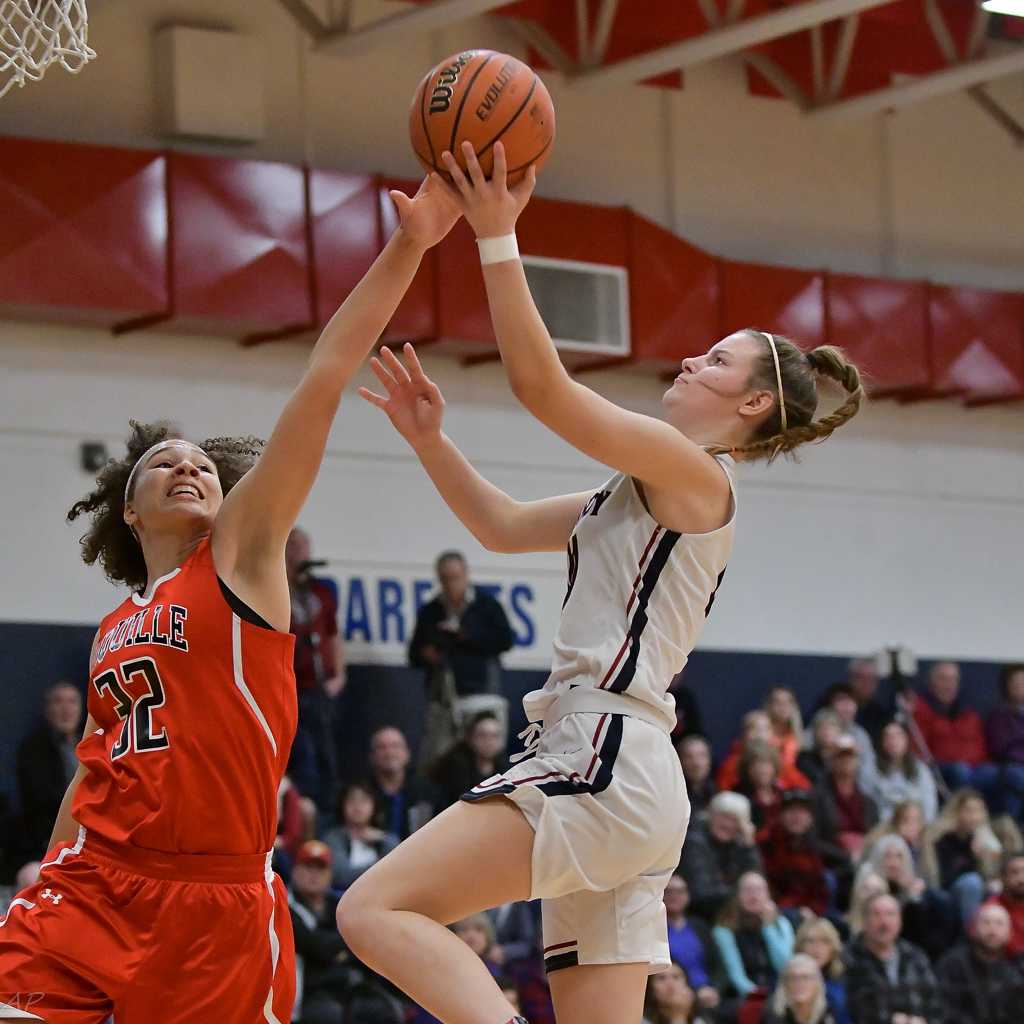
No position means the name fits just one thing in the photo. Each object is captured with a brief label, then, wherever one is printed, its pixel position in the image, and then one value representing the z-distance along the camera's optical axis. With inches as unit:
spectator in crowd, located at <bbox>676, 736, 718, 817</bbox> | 491.2
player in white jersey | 160.1
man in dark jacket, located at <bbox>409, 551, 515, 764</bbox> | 484.1
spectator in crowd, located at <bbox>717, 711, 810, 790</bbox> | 514.3
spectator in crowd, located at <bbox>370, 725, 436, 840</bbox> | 454.0
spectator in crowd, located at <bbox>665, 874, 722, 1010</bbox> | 437.7
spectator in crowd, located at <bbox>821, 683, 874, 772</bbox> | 553.0
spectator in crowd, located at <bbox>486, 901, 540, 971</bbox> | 429.4
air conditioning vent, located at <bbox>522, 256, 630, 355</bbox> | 555.2
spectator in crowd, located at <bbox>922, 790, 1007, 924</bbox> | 518.0
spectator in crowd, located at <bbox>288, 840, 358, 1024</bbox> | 393.7
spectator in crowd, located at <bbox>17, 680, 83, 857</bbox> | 425.1
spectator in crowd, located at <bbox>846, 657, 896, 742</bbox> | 572.4
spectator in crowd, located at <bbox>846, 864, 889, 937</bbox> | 471.5
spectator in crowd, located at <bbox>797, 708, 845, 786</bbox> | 525.7
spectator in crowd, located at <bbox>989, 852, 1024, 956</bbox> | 487.8
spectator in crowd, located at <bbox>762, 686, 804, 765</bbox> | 537.0
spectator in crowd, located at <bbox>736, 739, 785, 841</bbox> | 497.4
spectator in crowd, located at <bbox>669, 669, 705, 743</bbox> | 518.0
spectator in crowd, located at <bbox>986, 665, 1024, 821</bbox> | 571.5
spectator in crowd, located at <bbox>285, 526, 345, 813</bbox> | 476.1
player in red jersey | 165.2
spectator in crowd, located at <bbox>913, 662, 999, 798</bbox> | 571.8
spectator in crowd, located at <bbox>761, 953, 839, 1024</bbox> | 429.4
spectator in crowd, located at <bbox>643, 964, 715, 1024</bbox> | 414.3
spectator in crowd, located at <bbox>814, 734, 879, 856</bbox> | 518.6
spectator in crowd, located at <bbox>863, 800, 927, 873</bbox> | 514.9
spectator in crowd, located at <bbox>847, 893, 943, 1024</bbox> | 452.1
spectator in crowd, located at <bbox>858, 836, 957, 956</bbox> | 493.0
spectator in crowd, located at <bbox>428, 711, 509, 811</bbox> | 458.0
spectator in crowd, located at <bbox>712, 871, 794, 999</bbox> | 449.1
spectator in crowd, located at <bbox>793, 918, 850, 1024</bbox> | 449.4
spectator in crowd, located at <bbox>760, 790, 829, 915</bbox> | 489.4
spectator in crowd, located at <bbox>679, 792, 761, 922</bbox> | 464.8
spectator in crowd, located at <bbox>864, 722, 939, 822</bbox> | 538.9
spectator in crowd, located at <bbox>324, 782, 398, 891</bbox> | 427.5
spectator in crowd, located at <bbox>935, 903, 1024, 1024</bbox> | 465.7
